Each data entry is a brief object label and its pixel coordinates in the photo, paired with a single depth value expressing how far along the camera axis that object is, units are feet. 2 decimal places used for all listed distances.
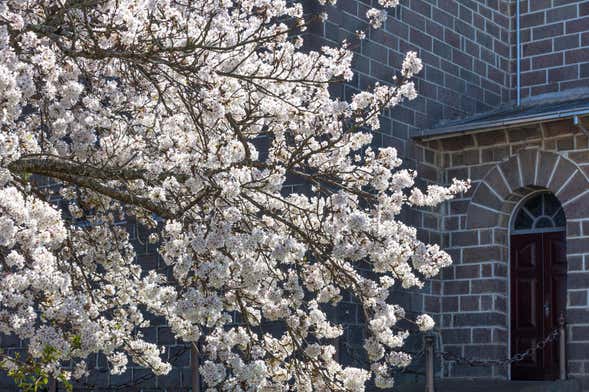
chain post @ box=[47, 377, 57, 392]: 35.05
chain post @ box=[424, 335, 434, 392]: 36.42
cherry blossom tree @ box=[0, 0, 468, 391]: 21.22
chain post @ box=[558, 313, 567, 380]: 39.70
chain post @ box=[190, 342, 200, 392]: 30.25
